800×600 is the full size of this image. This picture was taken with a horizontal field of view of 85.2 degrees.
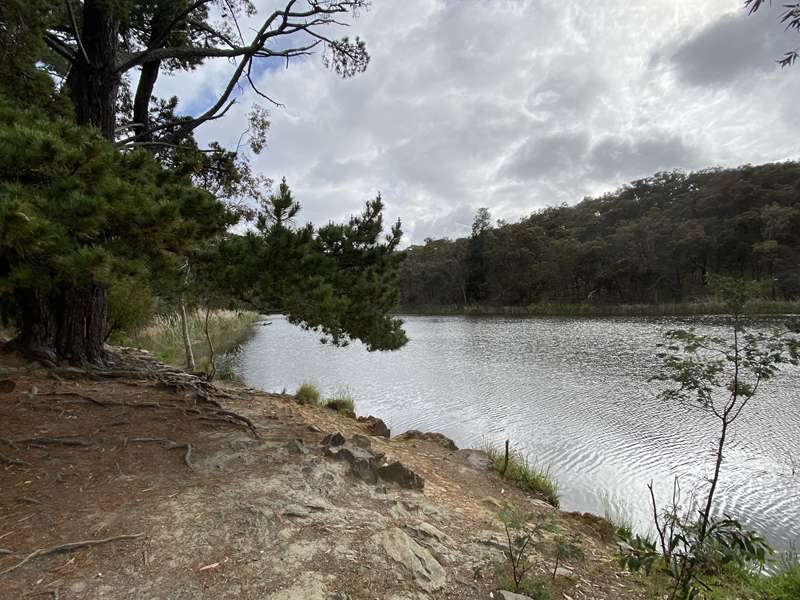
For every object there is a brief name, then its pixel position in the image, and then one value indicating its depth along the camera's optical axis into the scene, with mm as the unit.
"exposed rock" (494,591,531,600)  2303
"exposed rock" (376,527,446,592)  2455
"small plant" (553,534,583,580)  2533
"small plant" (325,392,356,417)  7486
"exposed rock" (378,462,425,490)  3861
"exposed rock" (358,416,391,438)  6326
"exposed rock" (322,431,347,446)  4320
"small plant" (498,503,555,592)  2434
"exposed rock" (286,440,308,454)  3892
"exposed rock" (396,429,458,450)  6267
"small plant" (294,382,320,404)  7429
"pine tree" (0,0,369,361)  3717
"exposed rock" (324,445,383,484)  3738
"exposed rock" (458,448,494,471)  5450
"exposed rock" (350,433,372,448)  4743
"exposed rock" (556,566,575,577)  2801
